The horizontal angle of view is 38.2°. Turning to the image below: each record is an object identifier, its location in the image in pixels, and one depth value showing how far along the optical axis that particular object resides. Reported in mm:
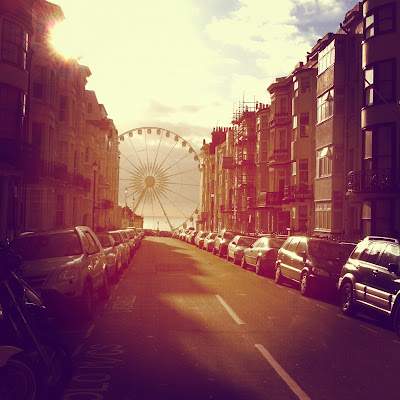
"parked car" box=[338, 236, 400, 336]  11180
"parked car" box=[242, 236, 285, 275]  23938
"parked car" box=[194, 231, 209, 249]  53375
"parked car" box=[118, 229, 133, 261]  29328
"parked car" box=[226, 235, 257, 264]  30688
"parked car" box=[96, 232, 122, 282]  19656
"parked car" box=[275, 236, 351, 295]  16641
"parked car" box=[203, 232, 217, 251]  46156
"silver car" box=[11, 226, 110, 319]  11203
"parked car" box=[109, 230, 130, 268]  25172
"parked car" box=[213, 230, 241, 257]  38219
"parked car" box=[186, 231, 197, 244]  67412
